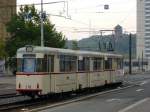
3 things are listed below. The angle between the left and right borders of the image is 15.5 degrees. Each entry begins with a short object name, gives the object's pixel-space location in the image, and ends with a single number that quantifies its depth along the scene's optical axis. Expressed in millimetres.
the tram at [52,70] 29625
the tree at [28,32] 86750
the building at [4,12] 108200
